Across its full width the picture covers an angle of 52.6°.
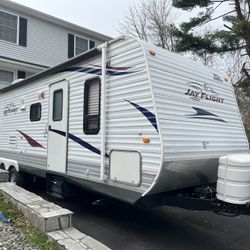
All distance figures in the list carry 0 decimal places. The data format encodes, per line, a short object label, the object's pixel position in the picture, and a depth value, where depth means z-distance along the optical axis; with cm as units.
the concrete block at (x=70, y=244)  305
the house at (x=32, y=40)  1123
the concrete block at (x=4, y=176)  587
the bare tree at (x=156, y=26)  1876
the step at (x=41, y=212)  350
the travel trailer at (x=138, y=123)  340
